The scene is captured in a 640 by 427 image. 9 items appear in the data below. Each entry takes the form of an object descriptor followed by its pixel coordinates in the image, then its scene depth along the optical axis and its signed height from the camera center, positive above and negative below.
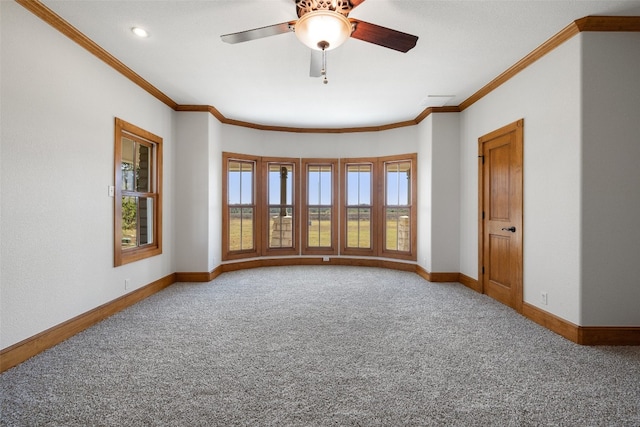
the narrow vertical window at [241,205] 5.91 +0.11
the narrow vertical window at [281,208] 6.32 +0.06
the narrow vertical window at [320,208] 6.41 +0.06
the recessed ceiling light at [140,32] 2.85 +1.60
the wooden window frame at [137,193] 3.57 +0.23
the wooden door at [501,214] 3.61 -0.04
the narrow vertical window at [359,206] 6.35 +0.10
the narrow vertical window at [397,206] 6.03 +0.09
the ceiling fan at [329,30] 2.11 +1.25
